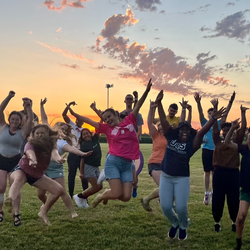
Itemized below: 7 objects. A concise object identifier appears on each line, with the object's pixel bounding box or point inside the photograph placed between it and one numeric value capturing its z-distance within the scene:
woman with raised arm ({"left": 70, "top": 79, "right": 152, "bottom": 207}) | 6.42
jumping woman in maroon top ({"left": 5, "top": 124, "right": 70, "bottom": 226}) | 5.95
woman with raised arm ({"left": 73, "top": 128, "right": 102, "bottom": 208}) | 8.37
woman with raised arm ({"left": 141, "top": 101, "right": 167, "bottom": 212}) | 7.43
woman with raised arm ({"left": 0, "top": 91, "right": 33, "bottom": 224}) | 6.99
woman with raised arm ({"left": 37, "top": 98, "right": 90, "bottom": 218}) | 6.93
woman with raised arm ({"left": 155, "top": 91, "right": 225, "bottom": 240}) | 5.50
